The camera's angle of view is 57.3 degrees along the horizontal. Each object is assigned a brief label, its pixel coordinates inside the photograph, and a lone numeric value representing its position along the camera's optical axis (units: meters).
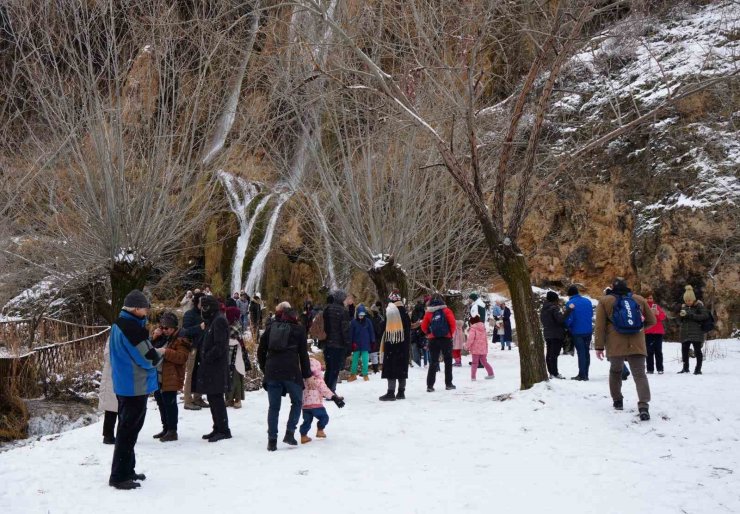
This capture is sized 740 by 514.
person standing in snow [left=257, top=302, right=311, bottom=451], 7.01
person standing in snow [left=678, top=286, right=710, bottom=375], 11.55
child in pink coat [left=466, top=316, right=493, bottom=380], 12.35
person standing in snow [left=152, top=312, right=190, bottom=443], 7.55
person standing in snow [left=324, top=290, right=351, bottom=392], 10.05
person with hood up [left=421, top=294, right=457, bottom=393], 10.58
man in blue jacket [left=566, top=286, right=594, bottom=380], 10.67
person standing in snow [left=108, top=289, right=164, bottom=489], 5.62
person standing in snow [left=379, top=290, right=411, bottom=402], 10.11
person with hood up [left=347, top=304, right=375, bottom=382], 12.75
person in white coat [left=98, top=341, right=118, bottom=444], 7.10
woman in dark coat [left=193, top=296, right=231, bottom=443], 7.34
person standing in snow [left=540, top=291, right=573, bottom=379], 11.05
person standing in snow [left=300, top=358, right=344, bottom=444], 7.32
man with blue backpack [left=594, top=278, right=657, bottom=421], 7.73
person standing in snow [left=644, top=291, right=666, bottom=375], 11.67
